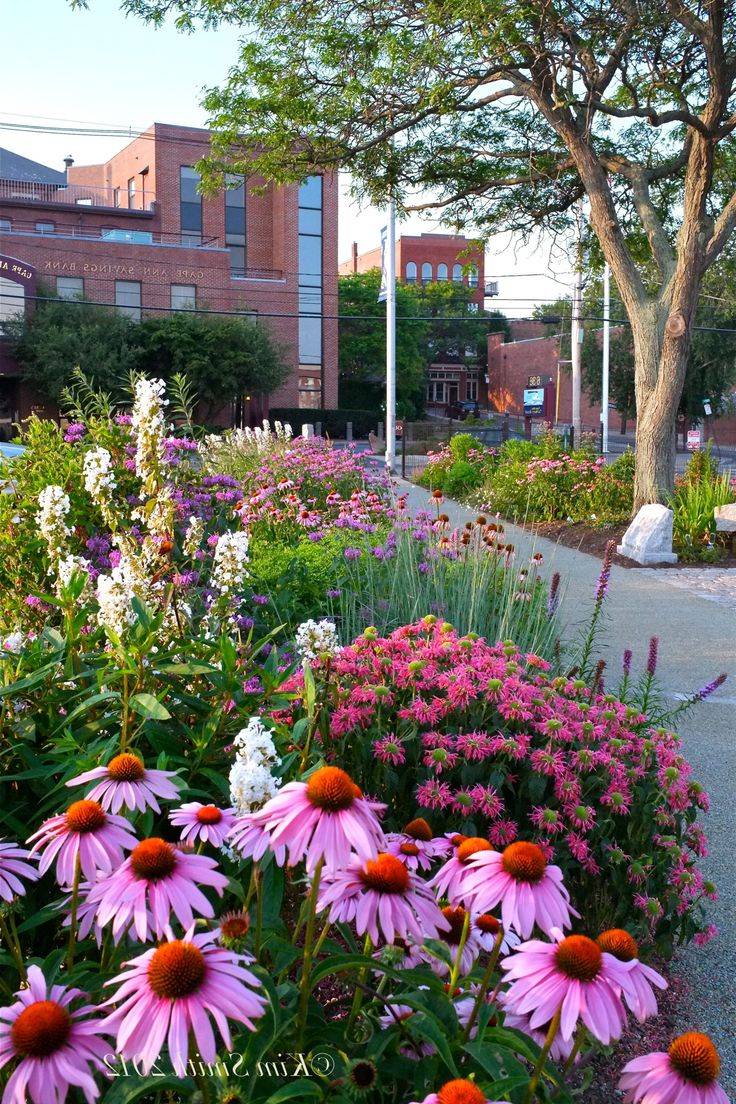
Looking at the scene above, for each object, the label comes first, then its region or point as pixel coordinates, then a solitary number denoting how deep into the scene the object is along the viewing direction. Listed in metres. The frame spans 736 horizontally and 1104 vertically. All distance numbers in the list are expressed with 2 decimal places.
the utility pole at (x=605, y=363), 33.62
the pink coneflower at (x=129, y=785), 1.57
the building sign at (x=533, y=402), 32.04
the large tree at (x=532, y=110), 12.21
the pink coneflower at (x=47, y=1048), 1.11
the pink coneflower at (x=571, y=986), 1.17
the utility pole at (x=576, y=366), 32.16
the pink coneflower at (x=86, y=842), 1.41
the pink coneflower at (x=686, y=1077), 1.16
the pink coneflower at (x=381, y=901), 1.35
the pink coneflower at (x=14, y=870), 1.45
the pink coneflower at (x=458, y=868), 1.50
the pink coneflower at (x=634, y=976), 1.25
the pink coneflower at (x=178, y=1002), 1.07
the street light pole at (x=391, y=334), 26.22
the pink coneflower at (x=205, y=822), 1.56
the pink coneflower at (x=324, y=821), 1.29
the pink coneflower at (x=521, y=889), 1.35
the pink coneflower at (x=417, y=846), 1.61
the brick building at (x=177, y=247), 44.56
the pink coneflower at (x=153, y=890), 1.28
